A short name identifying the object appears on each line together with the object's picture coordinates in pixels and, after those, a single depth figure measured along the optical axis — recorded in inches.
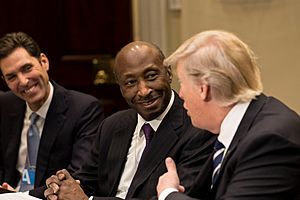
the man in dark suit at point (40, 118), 183.7
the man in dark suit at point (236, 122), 109.2
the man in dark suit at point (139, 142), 144.6
